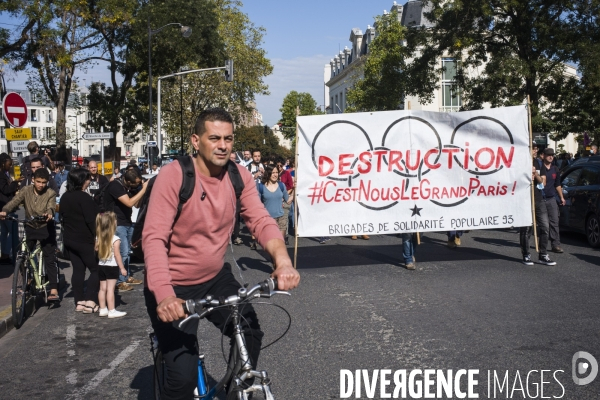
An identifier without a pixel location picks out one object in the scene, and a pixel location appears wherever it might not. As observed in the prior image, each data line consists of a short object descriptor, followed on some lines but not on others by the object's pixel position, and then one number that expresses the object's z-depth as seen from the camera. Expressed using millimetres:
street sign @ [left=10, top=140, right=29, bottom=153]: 13977
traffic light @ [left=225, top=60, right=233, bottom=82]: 35406
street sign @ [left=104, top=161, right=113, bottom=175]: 23478
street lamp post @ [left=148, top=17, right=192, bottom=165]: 35372
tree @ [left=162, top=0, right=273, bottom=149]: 54625
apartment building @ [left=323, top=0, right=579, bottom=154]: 61625
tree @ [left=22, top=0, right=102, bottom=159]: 27328
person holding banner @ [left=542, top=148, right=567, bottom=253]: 12305
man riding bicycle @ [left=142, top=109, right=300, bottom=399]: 3502
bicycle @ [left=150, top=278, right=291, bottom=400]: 3082
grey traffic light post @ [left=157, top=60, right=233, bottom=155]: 35406
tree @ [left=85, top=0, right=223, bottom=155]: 37906
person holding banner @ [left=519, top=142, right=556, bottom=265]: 11672
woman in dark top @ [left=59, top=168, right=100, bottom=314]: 8664
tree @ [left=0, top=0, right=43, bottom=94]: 24766
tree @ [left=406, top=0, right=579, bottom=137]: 28969
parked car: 14109
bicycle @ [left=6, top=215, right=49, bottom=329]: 8141
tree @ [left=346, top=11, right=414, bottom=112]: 40612
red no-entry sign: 13000
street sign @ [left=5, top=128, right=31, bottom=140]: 13446
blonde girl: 8516
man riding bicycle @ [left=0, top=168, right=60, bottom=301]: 9039
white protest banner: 11523
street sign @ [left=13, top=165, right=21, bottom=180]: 16672
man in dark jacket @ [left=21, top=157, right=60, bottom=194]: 13793
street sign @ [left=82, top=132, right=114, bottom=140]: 23070
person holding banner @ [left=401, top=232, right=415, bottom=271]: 11406
